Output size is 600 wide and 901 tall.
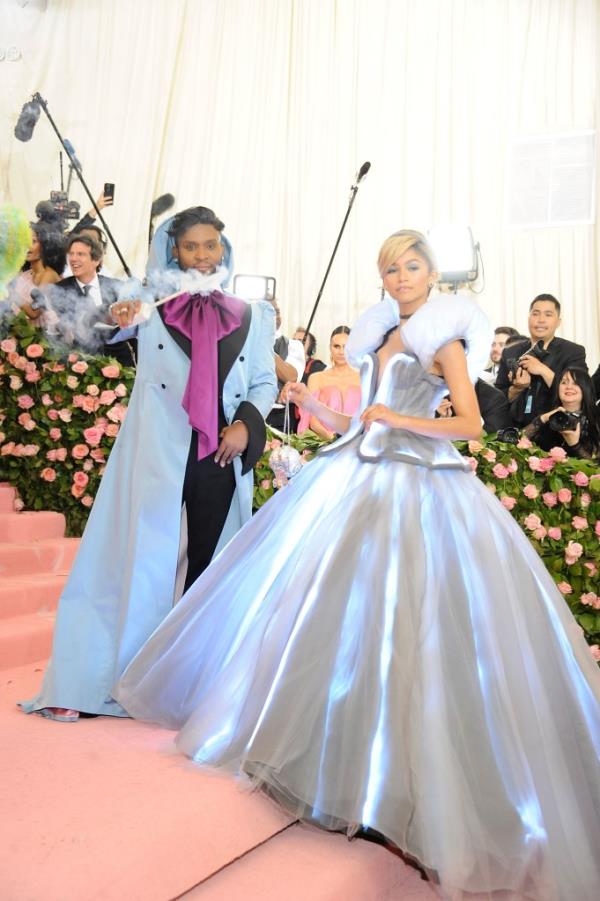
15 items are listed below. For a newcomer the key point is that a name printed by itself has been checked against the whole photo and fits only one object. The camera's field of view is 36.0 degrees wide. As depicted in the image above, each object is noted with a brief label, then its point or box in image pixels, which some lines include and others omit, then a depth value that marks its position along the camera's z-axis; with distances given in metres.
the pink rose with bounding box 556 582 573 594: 4.11
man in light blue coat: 2.68
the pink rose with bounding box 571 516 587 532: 4.09
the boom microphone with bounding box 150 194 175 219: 4.01
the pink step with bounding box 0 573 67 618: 3.83
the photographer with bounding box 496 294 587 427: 4.99
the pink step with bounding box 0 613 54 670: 3.47
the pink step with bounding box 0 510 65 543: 4.49
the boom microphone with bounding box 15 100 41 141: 6.09
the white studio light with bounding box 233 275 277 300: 8.26
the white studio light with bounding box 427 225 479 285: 8.15
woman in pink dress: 5.51
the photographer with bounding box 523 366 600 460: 4.37
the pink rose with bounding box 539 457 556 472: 4.18
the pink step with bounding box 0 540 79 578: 4.18
